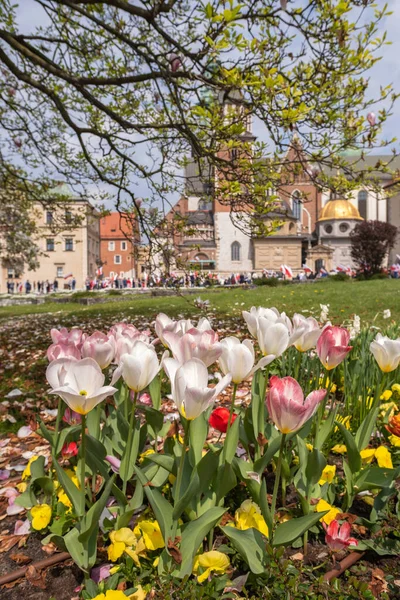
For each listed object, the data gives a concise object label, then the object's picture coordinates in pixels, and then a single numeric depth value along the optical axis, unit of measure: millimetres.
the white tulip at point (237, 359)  629
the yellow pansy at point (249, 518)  671
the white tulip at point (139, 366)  600
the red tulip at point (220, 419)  753
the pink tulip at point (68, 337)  716
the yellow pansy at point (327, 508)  692
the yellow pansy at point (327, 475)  773
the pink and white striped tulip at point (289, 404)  559
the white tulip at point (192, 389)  529
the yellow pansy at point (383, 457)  809
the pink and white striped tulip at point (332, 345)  713
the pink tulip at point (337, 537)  634
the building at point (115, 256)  63988
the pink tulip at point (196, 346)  615
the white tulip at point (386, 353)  708
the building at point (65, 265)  52831
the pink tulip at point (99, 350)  674
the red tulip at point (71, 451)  799
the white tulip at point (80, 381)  537
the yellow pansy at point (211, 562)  606
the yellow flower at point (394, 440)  888
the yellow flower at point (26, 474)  884
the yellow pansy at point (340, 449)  929
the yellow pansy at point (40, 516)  728
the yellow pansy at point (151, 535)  638
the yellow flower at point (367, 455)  813
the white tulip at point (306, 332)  764
